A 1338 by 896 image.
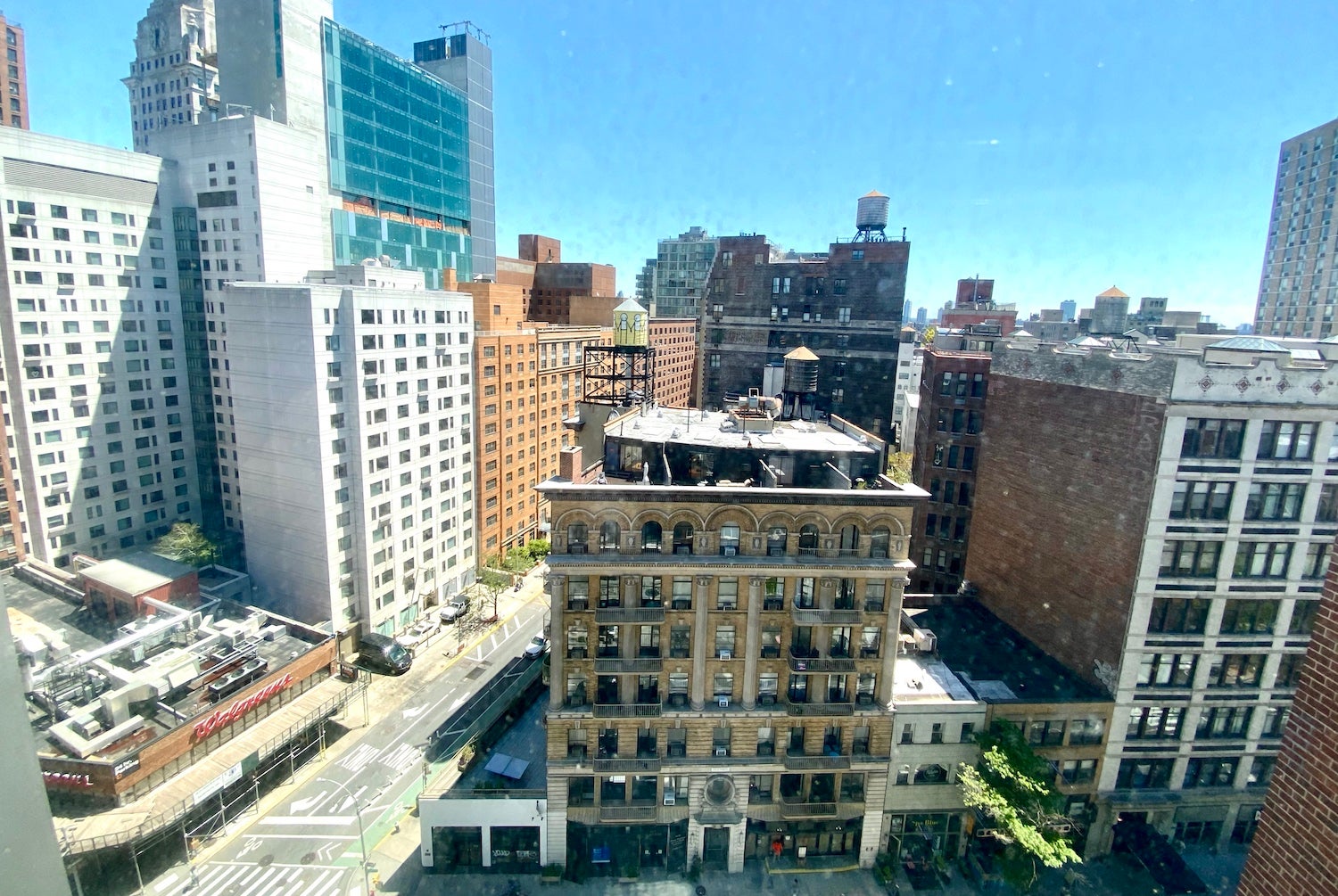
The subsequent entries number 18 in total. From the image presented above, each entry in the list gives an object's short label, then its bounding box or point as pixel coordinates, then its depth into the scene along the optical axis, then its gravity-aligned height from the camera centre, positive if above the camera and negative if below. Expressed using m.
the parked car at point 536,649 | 38.31 -18.70
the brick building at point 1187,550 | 23.88 -7.55
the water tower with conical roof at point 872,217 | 48.19 +9.60
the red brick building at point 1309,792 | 6.23 -4.21
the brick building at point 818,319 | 46.81 +1.83
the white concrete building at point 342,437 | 37.22 -6.71
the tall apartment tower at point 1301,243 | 64.12 +12.21
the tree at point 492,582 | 47.28 -18.36
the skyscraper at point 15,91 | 61.78 +21.86
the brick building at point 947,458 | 38.00 -6.54
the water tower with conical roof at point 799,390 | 33.41 -2.41
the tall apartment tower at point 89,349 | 41.62 -2.23
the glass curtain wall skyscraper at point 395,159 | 55.94 +16.29
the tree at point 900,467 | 55.62 -10.77
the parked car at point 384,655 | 39.38 -19.95
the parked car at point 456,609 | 45.34 -19.65
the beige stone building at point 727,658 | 24.78 -12.37
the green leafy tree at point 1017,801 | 23.52 -16.46
